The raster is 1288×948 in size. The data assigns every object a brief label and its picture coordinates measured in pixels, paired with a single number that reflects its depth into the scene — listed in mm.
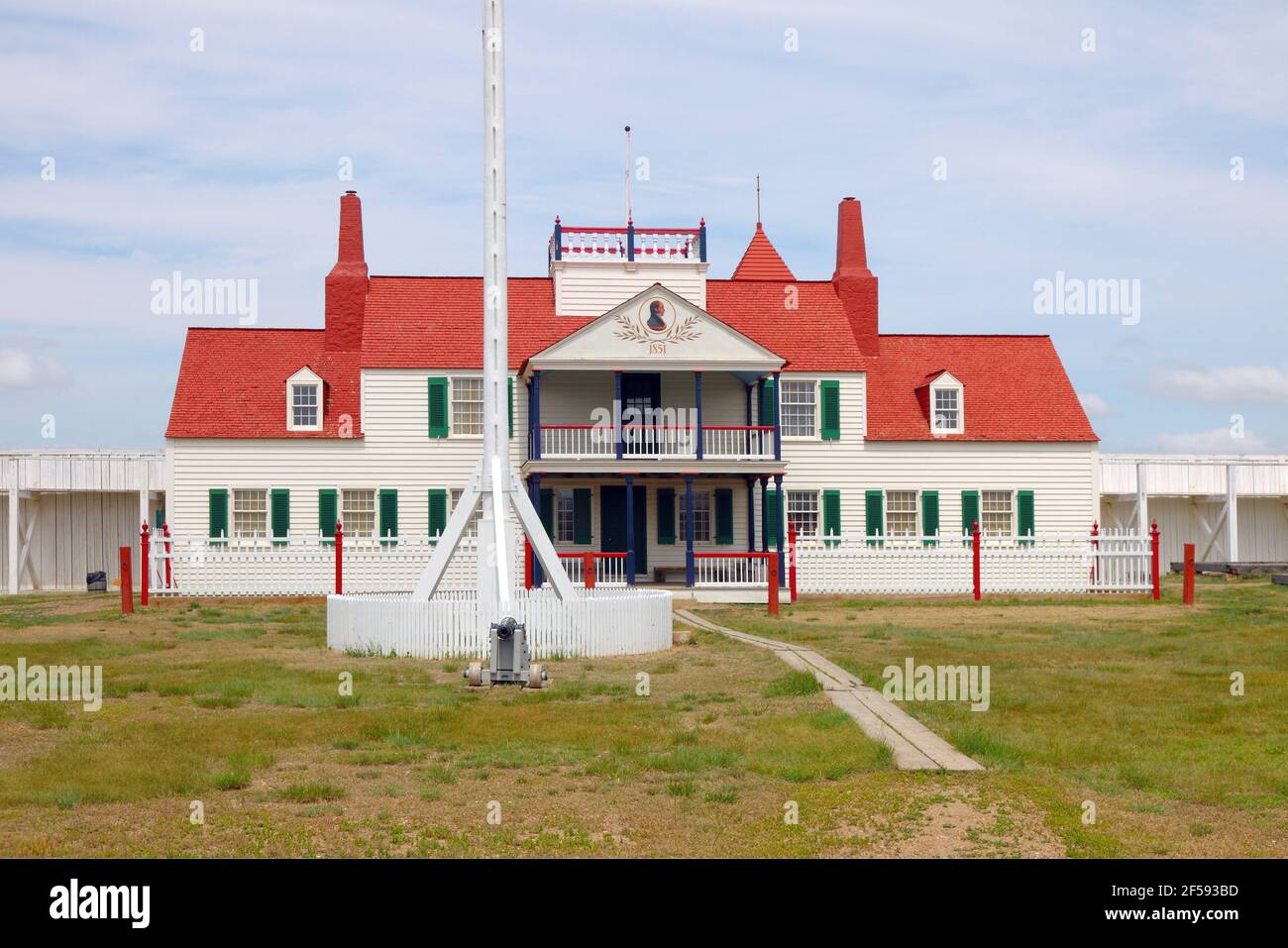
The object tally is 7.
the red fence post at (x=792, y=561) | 28234
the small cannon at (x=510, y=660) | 14977
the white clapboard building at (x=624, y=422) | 32125
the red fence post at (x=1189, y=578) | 28125
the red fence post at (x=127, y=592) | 26109
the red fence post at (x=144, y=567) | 27902
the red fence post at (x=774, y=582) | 25891
